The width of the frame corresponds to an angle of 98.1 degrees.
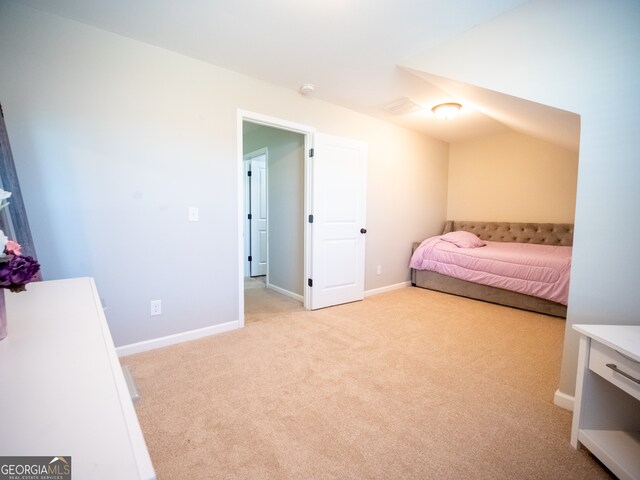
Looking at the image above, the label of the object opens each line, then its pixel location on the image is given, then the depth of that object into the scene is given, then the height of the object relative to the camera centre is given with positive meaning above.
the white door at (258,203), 4.82 +0.13
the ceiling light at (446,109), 3.02 +1.16
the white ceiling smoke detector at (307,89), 2.74 +1.23
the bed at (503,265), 3.03 -0.61
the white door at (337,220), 3.15 -0.10
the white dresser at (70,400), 0.40 -0.36
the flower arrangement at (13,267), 0.76 -0.17
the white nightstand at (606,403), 1.14 -0.86
